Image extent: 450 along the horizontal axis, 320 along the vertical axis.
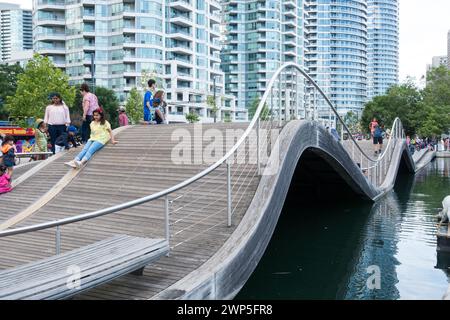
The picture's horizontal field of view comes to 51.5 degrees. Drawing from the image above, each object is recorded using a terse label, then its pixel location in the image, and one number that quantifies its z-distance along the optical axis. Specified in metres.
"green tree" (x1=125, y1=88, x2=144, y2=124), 47.69
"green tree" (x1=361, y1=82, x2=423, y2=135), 51.00
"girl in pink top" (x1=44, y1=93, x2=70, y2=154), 10.58
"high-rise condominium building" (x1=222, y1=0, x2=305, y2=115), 92.88
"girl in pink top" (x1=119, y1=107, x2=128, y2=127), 14.73
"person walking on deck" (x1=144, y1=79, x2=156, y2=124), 12.48
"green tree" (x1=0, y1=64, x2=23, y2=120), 50.69
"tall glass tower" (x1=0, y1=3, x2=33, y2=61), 141.25
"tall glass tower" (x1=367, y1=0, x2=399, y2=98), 172.88
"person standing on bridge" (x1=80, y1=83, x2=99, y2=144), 10.74
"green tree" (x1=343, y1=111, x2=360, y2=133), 97.38
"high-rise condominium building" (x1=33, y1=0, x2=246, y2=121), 60.16
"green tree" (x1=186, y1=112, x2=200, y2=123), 58.86
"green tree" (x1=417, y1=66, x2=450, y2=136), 44.66
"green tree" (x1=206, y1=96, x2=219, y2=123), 56.06
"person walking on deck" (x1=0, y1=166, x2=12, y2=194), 8.62
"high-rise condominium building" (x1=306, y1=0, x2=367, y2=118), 132.75
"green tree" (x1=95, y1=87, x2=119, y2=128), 52.22
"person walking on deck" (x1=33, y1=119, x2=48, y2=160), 13.79
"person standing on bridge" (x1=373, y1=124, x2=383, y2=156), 21.38
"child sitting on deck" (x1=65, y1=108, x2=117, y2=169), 9.29
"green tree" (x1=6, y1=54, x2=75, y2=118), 32.16
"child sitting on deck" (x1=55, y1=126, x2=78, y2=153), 10.75
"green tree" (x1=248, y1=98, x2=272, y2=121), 74.76
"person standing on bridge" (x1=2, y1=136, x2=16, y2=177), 9.23
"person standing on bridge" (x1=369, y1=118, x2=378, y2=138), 21.48
